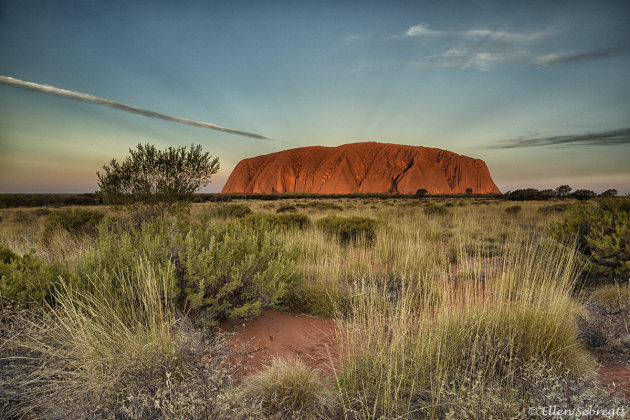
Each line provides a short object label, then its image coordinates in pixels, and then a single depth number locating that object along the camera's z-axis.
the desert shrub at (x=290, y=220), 10.50
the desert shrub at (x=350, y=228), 9.66
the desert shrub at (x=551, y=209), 16.20
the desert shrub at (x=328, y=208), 22.28
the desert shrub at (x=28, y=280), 2.97
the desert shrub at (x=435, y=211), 17.61
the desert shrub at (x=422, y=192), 68.94
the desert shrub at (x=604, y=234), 4.82
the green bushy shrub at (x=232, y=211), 15.43
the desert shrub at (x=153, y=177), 8.41
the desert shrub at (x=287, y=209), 21.24
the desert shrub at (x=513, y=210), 17.84
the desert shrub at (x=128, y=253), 3.62
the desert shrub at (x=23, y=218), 14.21
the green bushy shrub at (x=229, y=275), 3.44
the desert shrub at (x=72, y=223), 9.36
